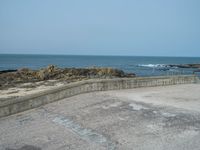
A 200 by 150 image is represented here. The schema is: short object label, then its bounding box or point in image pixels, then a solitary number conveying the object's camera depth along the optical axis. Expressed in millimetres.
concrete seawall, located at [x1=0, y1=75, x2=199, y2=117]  6317
